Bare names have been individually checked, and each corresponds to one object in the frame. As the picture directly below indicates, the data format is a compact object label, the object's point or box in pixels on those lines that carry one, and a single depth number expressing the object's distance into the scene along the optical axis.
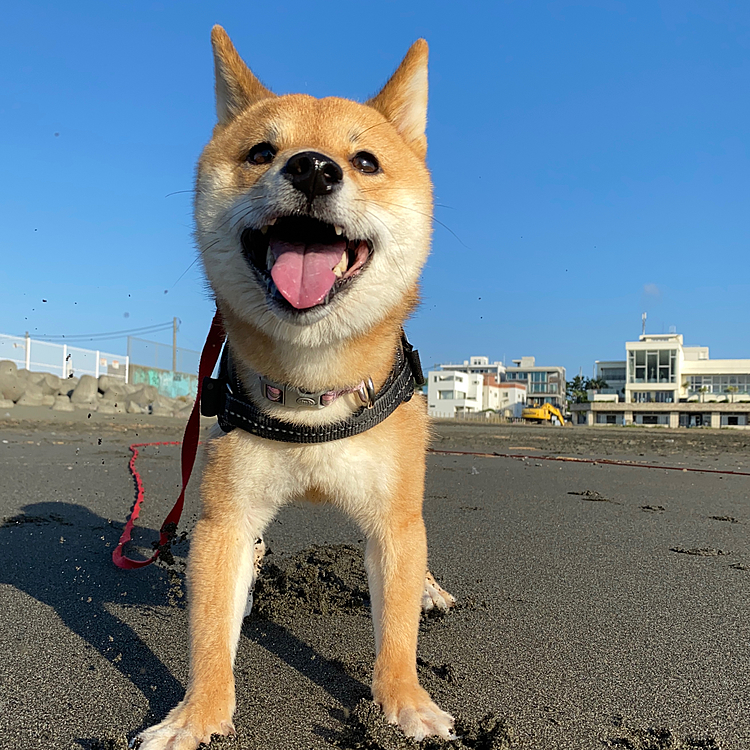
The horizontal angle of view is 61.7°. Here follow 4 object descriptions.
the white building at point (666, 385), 71.19
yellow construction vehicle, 63.69
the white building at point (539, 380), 114.31
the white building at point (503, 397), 99.50
